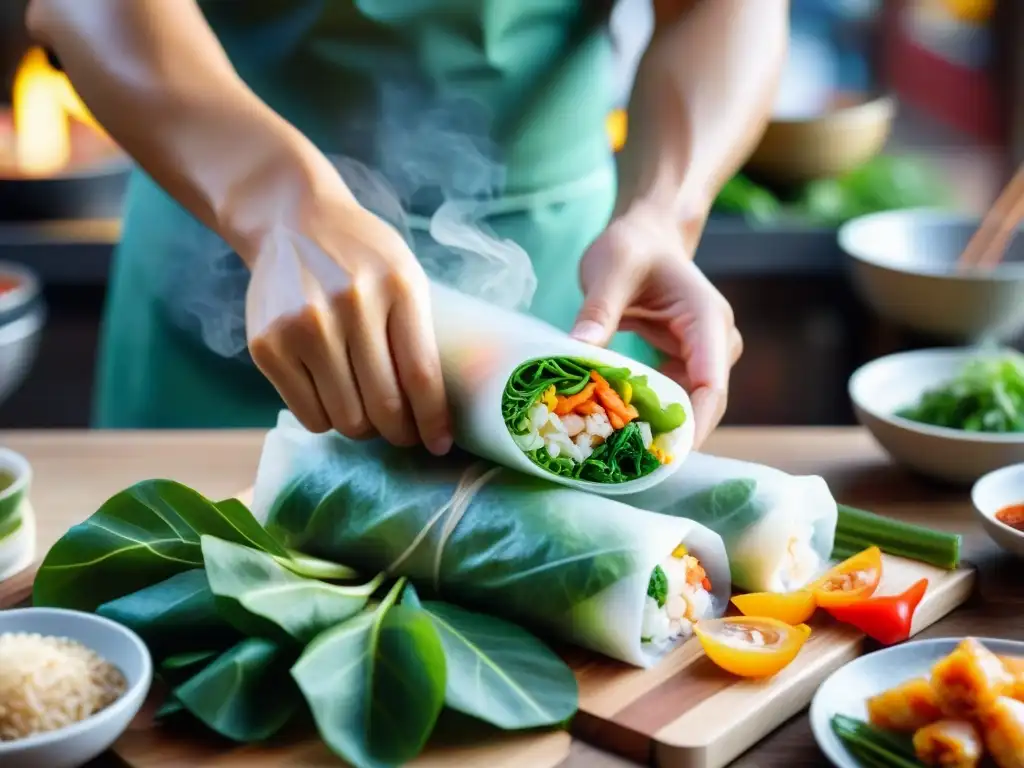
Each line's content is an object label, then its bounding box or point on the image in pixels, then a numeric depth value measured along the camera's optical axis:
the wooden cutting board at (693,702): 0.76
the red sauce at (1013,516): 0.91
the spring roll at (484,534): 0.82
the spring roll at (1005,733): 0.72
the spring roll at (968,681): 0.72
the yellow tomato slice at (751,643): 0.79
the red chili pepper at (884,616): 0.83
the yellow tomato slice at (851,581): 0.84
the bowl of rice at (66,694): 0.72
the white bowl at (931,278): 1.29
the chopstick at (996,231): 1.27
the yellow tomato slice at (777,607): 0.84
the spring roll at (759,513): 0.86
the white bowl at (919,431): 0.98
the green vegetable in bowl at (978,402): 1.01
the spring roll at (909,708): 0.74
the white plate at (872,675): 0.76
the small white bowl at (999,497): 0.89
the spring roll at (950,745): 0.72
